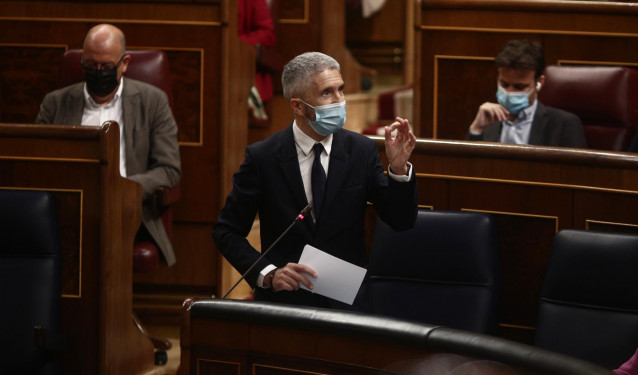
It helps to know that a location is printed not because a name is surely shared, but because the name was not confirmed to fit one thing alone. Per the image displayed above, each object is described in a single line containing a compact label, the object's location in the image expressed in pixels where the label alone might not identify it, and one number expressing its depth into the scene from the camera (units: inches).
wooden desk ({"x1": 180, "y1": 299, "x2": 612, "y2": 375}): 405.1
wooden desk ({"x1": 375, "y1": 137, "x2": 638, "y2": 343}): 453.6
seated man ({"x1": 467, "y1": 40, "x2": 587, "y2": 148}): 490.7
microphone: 437.2
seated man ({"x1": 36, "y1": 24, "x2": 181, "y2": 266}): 496.0
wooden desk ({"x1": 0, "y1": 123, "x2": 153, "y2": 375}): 473.0
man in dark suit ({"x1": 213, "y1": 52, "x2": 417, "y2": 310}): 444.6
